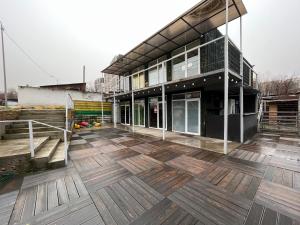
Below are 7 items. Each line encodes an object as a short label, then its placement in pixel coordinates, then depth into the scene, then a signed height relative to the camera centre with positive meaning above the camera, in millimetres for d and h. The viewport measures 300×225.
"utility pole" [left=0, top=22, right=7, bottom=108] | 9686 +2902
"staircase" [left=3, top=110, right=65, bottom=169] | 3349 -931
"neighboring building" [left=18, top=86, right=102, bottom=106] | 10992 +1302
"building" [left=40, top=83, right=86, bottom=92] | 17219 +3170
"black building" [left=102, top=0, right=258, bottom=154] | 5359 +1286
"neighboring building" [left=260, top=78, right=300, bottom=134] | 8227 +165
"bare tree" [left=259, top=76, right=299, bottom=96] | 20502 +3829
